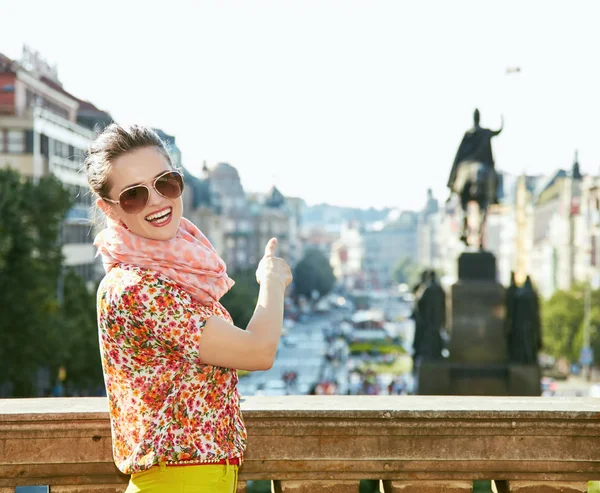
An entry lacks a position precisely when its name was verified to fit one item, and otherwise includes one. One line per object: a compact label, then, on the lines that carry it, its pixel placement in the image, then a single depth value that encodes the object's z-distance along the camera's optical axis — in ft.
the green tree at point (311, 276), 507.71
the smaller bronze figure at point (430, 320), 49.42
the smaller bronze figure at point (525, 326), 48.65
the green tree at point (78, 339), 101.71
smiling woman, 9.53
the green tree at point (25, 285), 95.45
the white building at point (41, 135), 161.58
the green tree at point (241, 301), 195.21
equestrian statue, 50.42
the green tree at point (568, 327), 193.57
